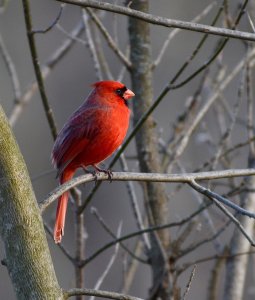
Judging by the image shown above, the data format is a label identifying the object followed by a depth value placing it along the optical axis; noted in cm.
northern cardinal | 782
